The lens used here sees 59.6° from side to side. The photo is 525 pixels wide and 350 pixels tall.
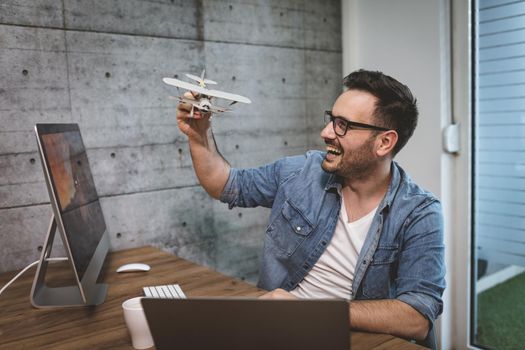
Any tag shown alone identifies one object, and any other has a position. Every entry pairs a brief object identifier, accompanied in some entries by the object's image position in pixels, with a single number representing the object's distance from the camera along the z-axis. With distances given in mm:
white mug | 1084
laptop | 751
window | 2408
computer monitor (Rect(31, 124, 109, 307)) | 1190
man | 1482
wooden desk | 1159
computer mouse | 1745
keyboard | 1413
